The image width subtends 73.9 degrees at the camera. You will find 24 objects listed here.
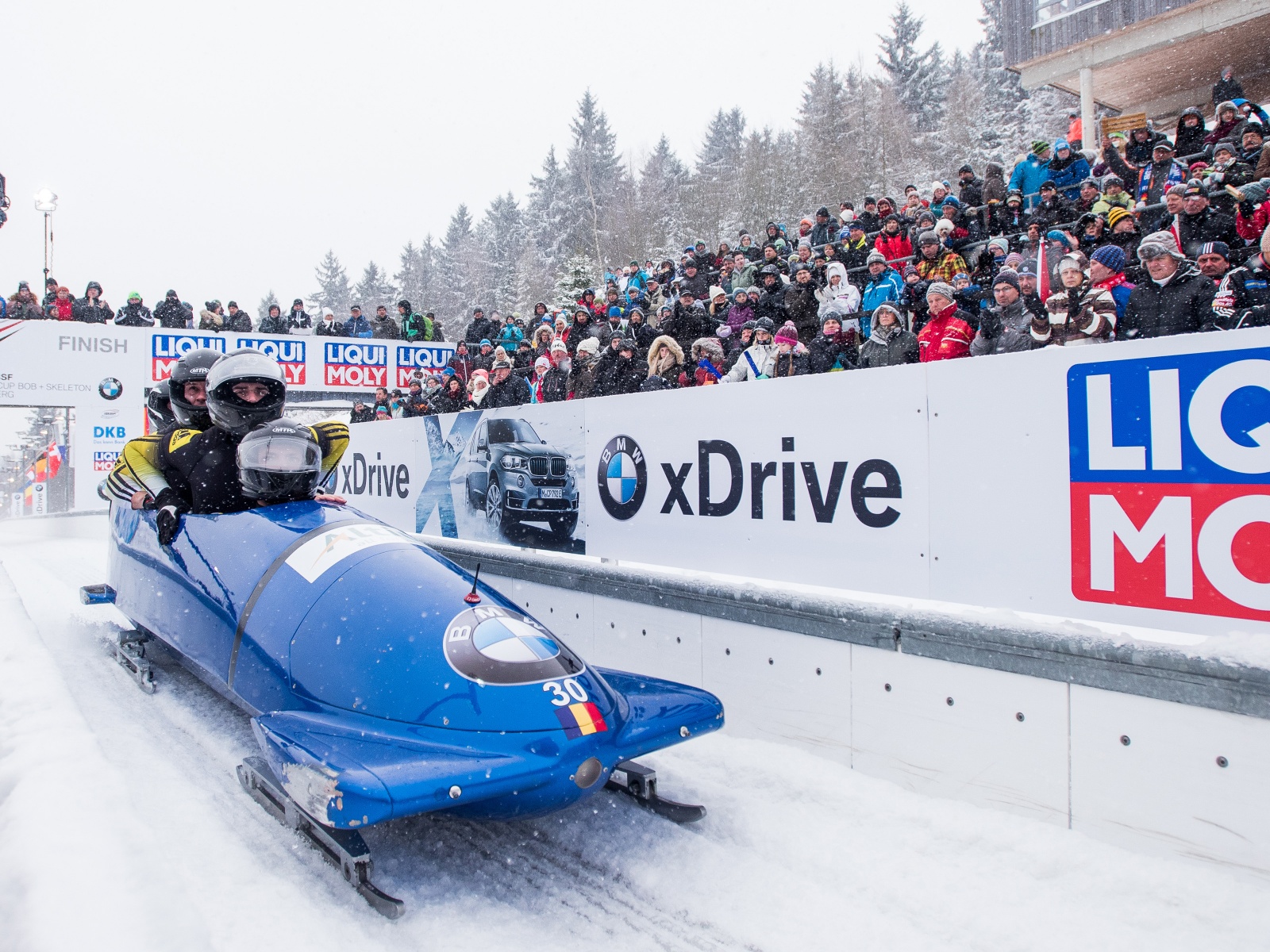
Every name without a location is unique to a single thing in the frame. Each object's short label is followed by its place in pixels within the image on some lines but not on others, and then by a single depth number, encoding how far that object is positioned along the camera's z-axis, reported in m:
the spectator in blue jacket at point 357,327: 15.72
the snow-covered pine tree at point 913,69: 35.38
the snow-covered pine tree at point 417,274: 51.89
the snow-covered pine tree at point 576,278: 22.84
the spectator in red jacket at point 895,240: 8.01
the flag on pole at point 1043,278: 5.82
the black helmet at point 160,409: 5.77
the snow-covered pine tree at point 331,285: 63.38
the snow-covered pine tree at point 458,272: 45.72
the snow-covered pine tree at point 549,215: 38.75
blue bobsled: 2.03
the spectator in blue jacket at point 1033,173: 8.00
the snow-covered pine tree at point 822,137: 30.48
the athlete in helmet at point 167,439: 3.78
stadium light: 15.18
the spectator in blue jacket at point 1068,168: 7.80
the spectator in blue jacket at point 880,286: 6.38
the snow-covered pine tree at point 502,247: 39.85
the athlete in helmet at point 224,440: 3.54
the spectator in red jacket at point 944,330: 4.34
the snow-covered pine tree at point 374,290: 56.28
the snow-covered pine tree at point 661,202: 35.28
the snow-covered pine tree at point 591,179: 38.31
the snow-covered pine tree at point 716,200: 33.06
